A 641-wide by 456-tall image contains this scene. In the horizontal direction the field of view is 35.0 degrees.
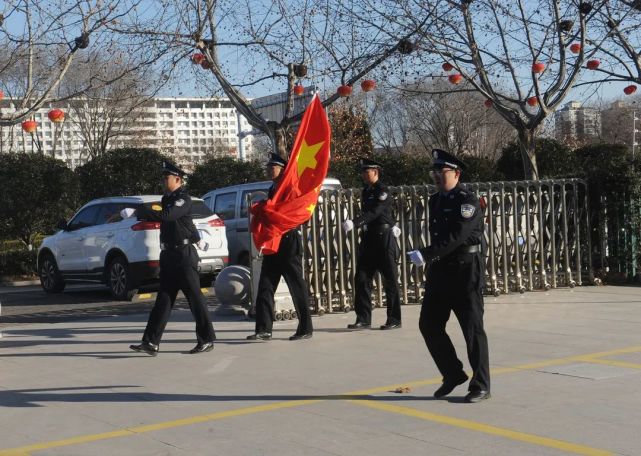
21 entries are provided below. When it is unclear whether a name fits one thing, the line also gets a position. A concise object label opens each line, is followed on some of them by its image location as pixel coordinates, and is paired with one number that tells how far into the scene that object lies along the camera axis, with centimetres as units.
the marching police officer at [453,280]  765
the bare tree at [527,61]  1816
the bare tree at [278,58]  1812
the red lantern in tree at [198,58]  1792
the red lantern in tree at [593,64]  1892
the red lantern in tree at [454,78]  1811
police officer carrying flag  1091
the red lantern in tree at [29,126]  1432
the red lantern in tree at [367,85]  1733
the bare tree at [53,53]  1534
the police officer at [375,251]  1156
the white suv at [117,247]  1622
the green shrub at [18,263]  2233
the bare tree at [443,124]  4572
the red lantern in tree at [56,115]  1443
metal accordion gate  1310
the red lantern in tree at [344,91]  1753
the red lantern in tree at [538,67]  1818
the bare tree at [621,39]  1894
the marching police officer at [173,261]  1020
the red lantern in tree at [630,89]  1936
